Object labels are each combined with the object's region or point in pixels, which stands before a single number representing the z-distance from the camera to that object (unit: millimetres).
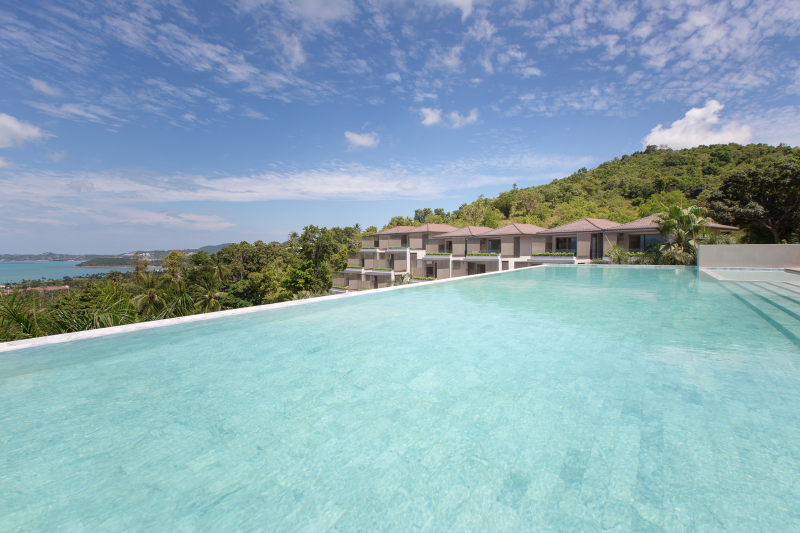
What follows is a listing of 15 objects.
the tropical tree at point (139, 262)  31055
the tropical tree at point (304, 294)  33234
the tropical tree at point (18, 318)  5648
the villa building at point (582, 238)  25016
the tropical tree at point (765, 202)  26297
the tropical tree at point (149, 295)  11953
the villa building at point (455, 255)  29828
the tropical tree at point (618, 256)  20250
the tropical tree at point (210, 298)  25816
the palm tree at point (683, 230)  17564
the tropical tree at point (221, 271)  34125
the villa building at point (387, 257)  34500
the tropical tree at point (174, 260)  39744
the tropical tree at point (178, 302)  10234
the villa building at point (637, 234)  23438
